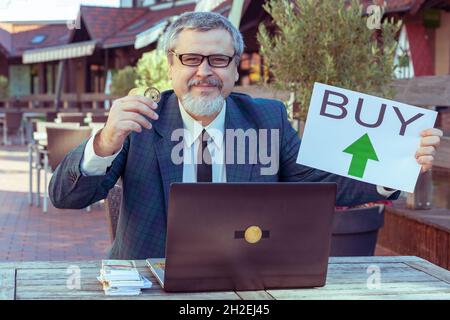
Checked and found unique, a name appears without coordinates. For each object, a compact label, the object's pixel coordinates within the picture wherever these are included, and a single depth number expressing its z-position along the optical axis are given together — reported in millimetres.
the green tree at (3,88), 23828
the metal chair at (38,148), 8971
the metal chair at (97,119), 11289
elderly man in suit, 2646
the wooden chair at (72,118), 11905
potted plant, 5473
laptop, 1830
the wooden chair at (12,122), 19734
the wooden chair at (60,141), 8430
